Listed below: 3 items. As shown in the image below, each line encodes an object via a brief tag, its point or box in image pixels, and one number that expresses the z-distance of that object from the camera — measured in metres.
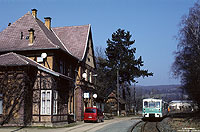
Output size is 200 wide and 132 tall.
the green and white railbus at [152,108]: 31.14
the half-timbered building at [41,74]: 21.02
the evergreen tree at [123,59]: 52.06
